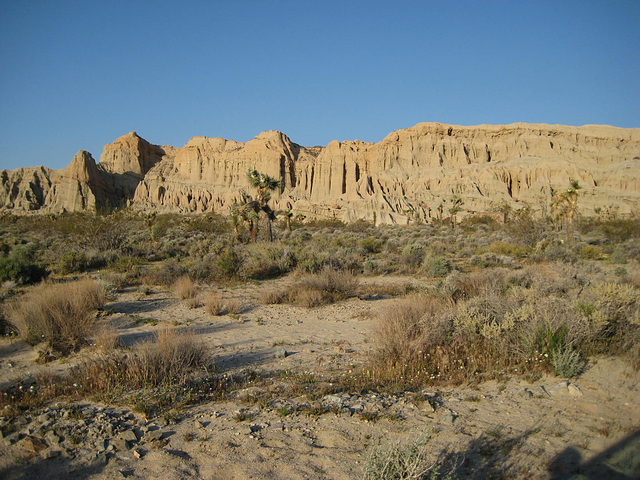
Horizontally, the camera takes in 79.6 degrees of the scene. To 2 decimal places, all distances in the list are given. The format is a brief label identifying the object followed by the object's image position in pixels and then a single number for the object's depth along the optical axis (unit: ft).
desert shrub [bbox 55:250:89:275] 46.31
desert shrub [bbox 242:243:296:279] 48.39
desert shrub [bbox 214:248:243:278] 45.29
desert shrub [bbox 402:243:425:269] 53.01
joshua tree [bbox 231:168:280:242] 79.51
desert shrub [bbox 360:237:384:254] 73.46
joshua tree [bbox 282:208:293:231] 138.89
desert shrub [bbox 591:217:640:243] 84.99
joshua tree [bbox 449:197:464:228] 156.42
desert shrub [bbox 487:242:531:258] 60.64
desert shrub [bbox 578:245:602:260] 62.46
